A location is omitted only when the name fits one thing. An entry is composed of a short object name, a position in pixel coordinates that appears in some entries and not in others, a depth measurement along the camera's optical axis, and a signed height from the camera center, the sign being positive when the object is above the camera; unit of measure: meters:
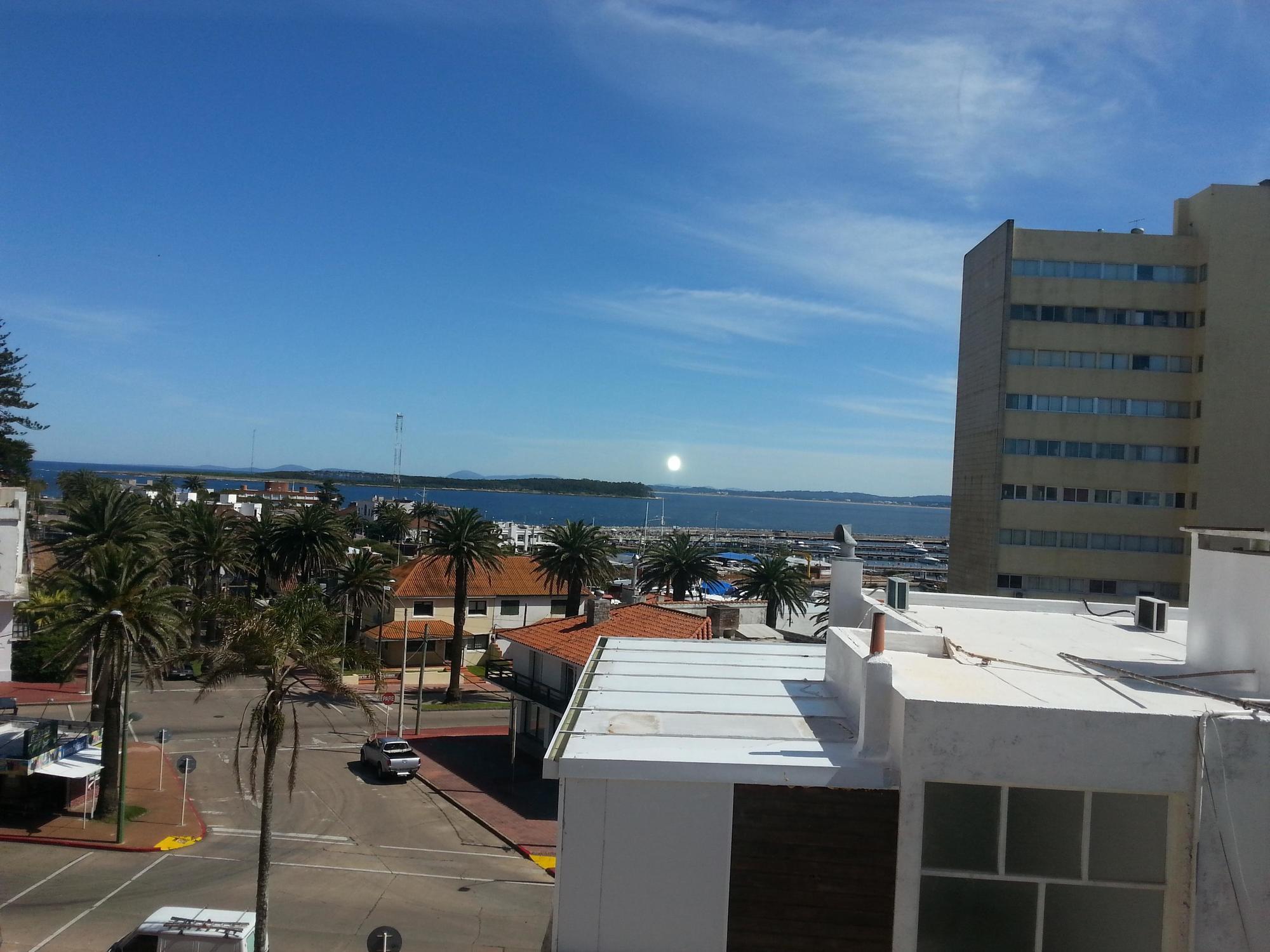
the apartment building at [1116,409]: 51.06 +6.11
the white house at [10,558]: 39.50 -4.60
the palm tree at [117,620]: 24.97 -4.52
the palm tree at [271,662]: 17.27 -3.78
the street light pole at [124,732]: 24.69 -7.47
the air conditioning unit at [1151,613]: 15.49 -1.68
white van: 16.62 -8.75
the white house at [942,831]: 7.77 -2.95
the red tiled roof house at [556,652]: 34.88 -6.74
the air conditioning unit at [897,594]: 16.42 -1.68
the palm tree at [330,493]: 171.19 -4.28
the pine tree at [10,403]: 80.62 +4.65
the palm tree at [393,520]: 115.12 -6.04
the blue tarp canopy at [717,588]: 89.25 -9.96
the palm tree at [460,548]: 47.38 -3.67
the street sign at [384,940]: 14.10 -7.41
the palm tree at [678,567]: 56.38 -4.81
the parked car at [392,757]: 32.81 -10.42
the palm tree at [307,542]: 52.34 -4.19
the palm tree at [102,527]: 41.47 -3.20
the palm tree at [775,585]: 54.16 -5.38
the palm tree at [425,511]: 93.56 -3.78
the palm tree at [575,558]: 49.47 -4.04
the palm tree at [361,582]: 50.03 -6.05
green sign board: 26.27 -8.41
